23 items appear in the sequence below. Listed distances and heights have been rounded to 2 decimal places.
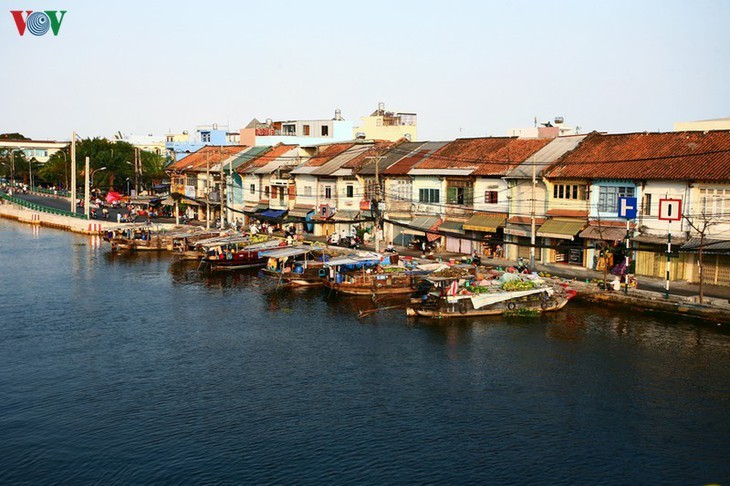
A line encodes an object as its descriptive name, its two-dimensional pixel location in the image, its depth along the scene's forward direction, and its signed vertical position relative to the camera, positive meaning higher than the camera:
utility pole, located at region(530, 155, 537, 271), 45.73 -2.77
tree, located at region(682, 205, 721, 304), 39.18 -2.18
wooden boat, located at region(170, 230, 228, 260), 60.28 -5.68
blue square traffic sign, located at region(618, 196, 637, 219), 41.75 -1.65
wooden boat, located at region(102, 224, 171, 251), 65.88 -5.82
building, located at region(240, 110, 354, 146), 86.94 +4.40
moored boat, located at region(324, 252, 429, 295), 44.22 -5.94
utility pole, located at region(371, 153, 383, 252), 53.59 -3.08
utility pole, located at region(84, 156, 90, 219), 81.69 -2.68
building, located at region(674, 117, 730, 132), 46.14 +3.05
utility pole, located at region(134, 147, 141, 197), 96.64 +0.07
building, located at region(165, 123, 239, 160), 107.94 +4.05
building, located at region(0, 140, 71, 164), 153.75 +4.15
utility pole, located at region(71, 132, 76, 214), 86.56 -1.47
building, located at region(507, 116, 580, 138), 58.00 +3.33
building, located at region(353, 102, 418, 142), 77.50 +4.60
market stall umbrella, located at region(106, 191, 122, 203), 98.69 -3.46
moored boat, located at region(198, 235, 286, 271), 54.78 -5.63
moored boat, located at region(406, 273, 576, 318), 38.16 -5.99
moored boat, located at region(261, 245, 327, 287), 48.12 -5.91
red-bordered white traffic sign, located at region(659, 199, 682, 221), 41.06 -1.70
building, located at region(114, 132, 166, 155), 137.00 +4.71
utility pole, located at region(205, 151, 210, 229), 68.46 -2.14
